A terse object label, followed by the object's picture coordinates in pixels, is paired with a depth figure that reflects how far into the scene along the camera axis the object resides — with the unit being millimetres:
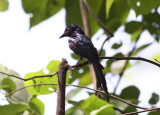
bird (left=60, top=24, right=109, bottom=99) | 4336
